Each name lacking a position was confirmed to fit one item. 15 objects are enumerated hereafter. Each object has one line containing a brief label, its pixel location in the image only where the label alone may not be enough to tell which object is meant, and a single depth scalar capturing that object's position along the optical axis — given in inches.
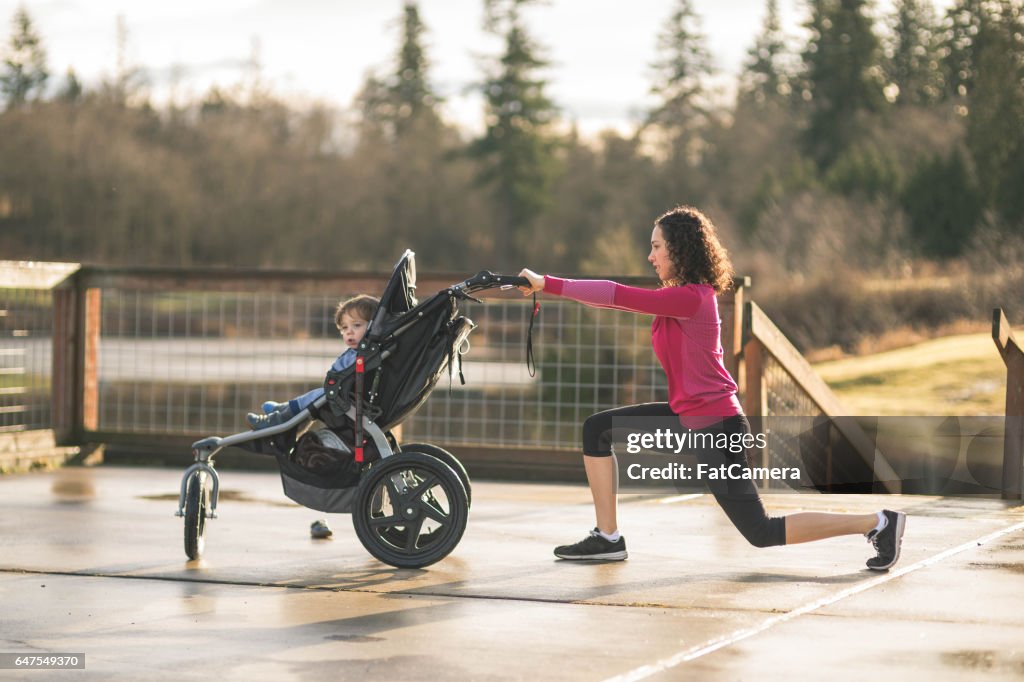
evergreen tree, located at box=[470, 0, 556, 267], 2903.5
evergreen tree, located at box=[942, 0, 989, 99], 1565.9
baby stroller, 281.3
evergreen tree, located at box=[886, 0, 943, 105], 2455.7
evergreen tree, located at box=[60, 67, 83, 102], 2657.5
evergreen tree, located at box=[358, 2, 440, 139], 3420.3
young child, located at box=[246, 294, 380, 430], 296.5
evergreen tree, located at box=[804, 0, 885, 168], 2650.1
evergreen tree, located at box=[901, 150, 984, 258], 1653.5
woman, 273.0
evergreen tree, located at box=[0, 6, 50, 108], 3157.0
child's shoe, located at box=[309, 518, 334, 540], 321.7
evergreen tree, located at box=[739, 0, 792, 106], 3240.7
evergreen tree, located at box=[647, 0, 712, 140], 3203.7
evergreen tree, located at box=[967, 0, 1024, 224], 1417.3
